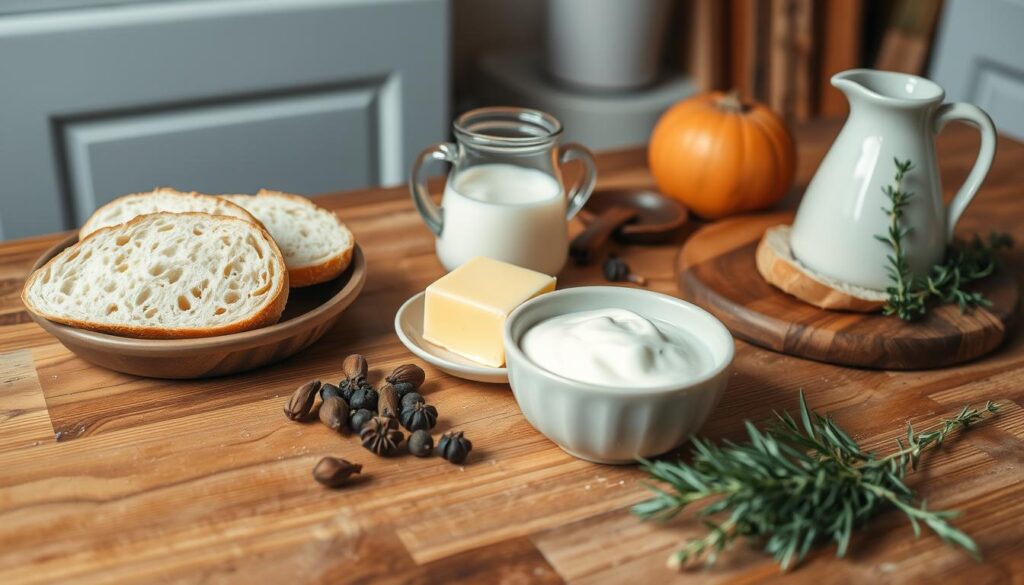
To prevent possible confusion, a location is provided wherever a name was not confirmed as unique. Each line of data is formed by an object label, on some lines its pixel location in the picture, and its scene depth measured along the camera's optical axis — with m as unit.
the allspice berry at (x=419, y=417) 1.00
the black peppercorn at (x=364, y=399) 1.03
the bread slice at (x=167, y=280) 1.04
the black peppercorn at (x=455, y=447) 0.95
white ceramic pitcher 1.18
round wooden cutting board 1.16
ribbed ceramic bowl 0.88
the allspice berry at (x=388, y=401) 1.01
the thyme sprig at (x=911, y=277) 1.18
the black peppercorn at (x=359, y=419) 1.00
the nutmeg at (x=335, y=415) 1.00
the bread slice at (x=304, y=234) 1.17
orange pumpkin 1.52
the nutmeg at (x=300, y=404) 1.01
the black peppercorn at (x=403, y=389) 1.06
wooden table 0.83
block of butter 1.06
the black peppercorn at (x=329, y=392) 1.04
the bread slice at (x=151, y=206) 1.22
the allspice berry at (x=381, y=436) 0.96
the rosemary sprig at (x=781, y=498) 0.83
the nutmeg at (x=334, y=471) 0.90
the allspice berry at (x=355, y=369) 1.07
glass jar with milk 1.26
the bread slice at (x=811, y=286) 1.21
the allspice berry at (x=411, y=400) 1.02
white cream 0.91
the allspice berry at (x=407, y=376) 1.08
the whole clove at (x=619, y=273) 1.37
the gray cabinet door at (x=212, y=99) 2.18
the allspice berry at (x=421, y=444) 0.96
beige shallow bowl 1.01
